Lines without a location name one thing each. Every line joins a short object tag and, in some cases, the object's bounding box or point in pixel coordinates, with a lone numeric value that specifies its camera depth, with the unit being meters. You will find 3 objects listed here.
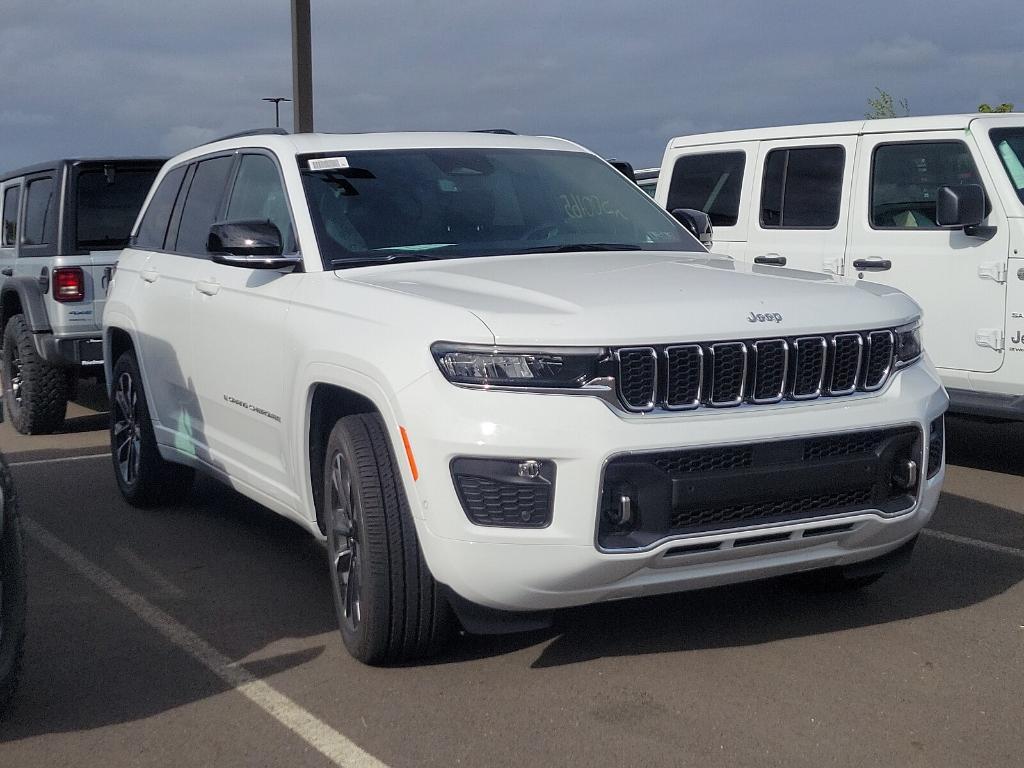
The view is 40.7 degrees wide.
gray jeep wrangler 9.52
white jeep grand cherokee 3.88
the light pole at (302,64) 12.47
